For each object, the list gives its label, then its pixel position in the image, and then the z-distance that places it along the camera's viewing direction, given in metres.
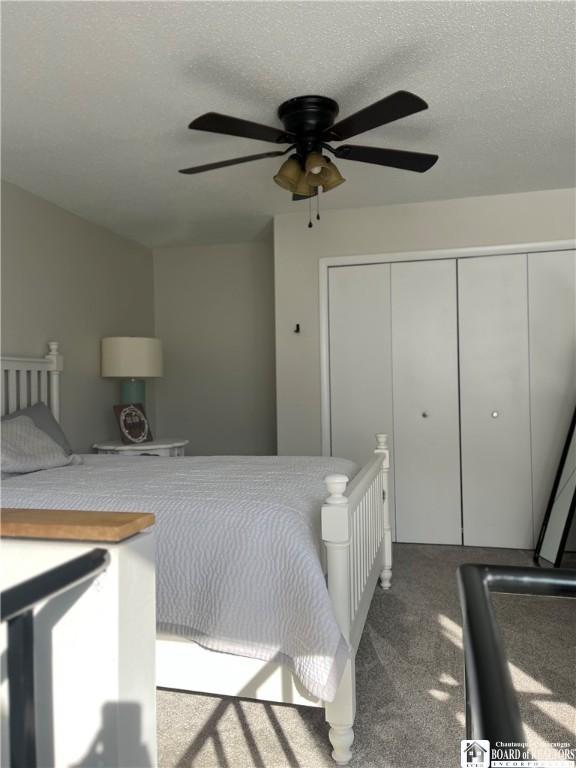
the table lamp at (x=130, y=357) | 4.11
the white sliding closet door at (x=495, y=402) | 3.86
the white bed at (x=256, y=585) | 1.66
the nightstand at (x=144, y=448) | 3.87
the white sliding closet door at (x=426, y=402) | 3.98
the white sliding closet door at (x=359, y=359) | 4.09
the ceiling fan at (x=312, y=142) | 2.09
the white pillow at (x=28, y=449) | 2.65
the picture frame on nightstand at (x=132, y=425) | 3.98
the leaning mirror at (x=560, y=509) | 3.40
